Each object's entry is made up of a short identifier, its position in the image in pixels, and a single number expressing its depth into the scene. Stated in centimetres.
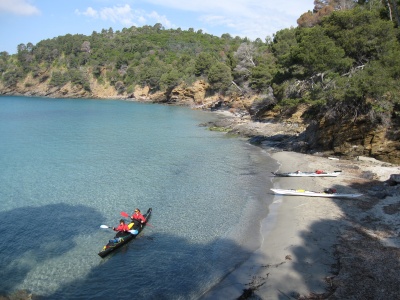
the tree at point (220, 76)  7551
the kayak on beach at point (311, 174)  2259
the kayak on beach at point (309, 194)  1832
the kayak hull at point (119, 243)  1350
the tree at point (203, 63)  8625
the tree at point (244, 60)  7162
